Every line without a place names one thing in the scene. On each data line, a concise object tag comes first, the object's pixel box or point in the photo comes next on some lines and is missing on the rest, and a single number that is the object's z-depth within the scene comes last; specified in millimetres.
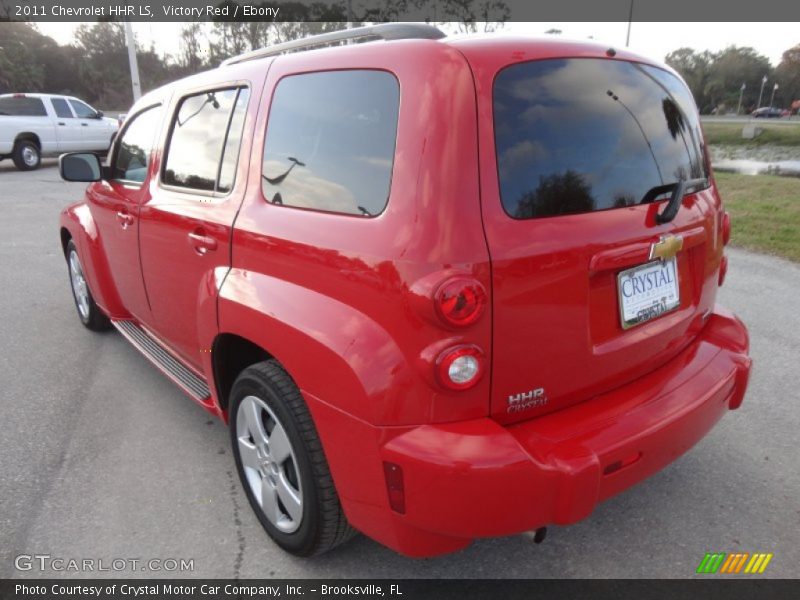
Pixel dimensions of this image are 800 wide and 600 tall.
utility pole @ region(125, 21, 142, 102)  21109
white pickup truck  15266
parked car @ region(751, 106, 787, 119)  64250
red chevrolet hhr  1761
